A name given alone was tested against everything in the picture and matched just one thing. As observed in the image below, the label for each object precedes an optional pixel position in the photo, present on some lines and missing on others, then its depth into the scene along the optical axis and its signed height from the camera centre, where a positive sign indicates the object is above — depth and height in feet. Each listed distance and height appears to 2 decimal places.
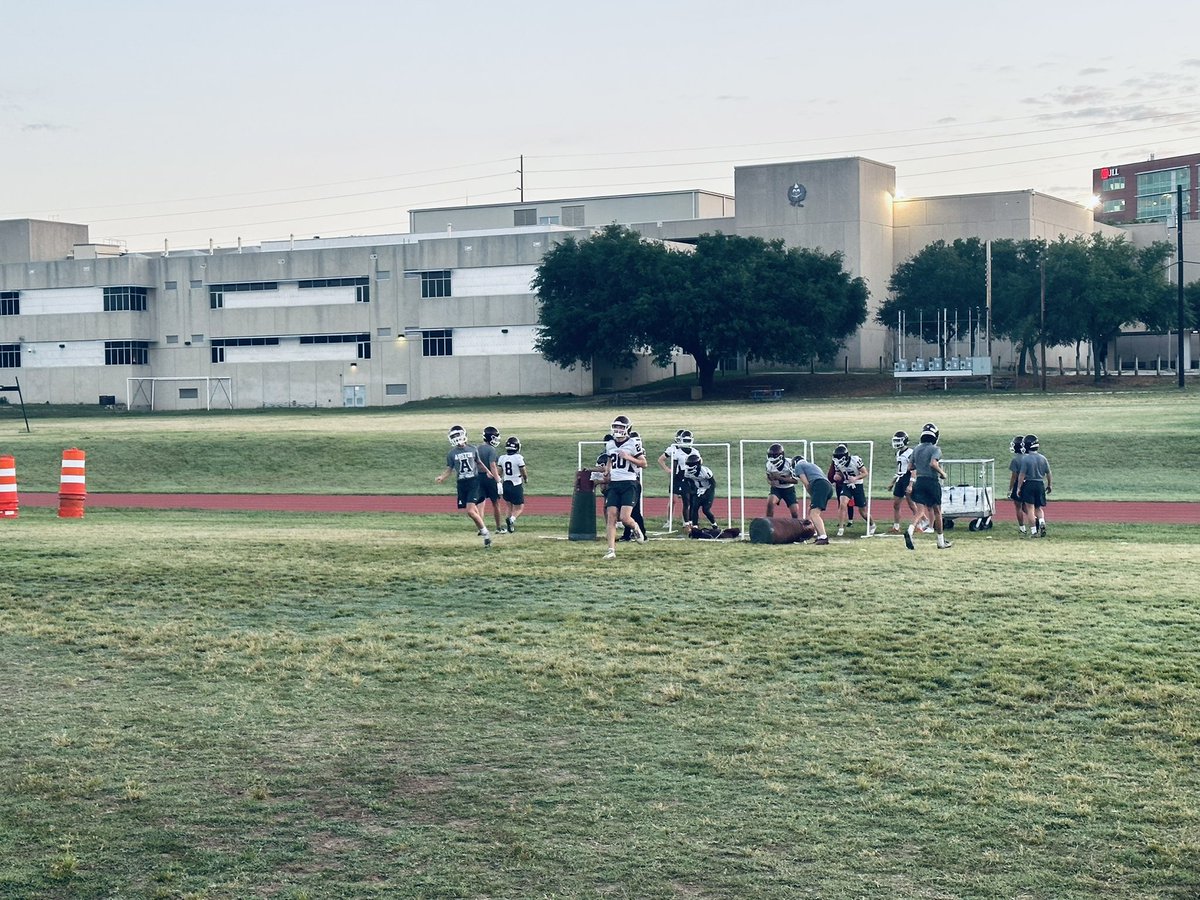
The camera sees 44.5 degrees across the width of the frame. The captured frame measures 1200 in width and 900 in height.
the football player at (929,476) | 71.67 -3.89
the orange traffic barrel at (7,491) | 90.84 -5.09
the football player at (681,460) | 78.54 -3.21
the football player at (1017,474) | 79.20 -4.20
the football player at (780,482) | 75.10 -4.25
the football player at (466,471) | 75.87 -3.51
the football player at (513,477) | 83.71 -4.30
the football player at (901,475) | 80.89 -4.28
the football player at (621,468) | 67.56 -3.09
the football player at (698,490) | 78.84 -4.85
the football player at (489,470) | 76.79 -3.51
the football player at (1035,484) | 78.59 -4.76
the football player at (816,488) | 73.05 -4.49
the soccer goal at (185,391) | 323.98 +3.59
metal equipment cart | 83.10 -6.15
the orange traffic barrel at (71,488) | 93.15 -5.09
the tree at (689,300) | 264.93 +18.58
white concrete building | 305.32 +22.85
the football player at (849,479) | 81.92 -4.50
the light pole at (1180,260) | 228.06 +21.54
